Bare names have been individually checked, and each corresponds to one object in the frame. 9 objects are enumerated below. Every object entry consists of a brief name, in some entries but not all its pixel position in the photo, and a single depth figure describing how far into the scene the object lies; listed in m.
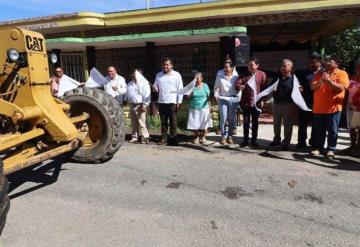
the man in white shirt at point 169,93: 7.71
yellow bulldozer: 4.50
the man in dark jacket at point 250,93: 7.27
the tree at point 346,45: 18.56
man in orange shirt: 6.23
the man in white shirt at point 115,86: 8.27
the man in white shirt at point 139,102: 8.07
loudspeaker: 9.48
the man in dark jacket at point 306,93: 6.97
